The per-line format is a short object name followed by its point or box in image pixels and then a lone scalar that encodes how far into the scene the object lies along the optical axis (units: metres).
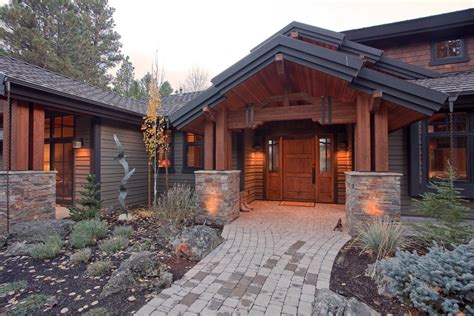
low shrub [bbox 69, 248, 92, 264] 3.27
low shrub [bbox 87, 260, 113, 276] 2.92
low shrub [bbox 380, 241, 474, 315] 2.02
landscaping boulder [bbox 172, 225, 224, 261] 3.40
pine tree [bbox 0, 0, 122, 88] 12.48
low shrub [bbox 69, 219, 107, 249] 3.79
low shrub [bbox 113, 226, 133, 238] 4.22
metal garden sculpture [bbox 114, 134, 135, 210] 5.72
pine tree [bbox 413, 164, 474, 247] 3.16
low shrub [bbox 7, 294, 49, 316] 2.20
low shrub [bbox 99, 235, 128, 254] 3.61
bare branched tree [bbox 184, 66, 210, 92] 21.48
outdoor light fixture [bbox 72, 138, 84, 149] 6.53
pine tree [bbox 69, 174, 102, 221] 4.99
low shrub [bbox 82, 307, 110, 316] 2.12
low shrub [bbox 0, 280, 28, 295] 2.61
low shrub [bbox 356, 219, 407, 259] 3.13
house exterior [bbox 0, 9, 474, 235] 4.11
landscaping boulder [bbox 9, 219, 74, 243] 4.11
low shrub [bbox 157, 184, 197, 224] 4.86
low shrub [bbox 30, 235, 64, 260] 3.43
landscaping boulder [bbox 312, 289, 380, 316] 2.03
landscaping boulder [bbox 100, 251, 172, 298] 2.57
